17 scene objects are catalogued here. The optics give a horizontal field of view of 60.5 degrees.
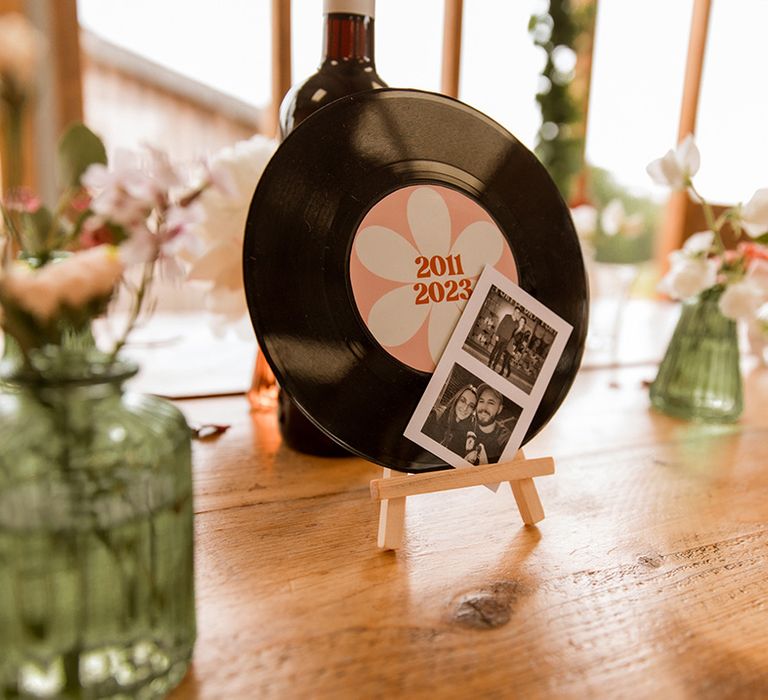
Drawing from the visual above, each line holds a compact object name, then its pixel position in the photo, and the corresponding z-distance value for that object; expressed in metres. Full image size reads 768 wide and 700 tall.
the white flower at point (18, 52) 0.33
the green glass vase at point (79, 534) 0.40
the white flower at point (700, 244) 1.07
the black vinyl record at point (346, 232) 0.58
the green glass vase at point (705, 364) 1.08
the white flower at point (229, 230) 0.80
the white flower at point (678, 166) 1.01
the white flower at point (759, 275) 1.01
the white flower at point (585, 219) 1.54
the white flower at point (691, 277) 1.04
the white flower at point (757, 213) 0.95
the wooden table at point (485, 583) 0.49
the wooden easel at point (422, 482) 0.64
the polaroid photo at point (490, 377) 0.64
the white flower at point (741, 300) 0.99
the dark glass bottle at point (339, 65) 0.75
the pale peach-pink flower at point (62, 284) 0.36
